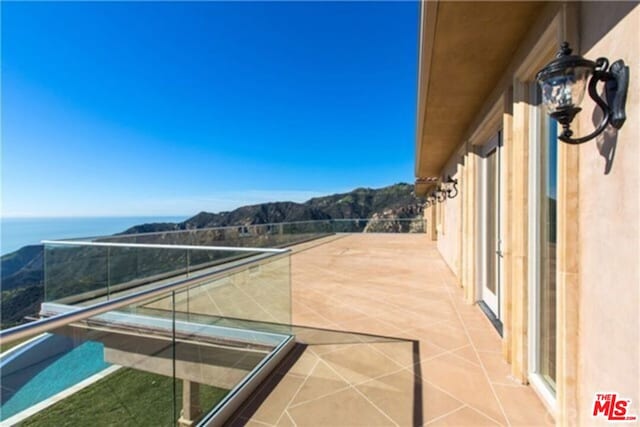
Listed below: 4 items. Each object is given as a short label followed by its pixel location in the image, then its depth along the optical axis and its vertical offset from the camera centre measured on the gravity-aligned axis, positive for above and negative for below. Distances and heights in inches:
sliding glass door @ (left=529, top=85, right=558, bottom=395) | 82.8 -6.8
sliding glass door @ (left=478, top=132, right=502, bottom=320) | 148.7 -3.5
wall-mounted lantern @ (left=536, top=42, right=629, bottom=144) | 46.6 +21.6
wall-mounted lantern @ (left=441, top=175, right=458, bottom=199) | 241.0 +23.4
